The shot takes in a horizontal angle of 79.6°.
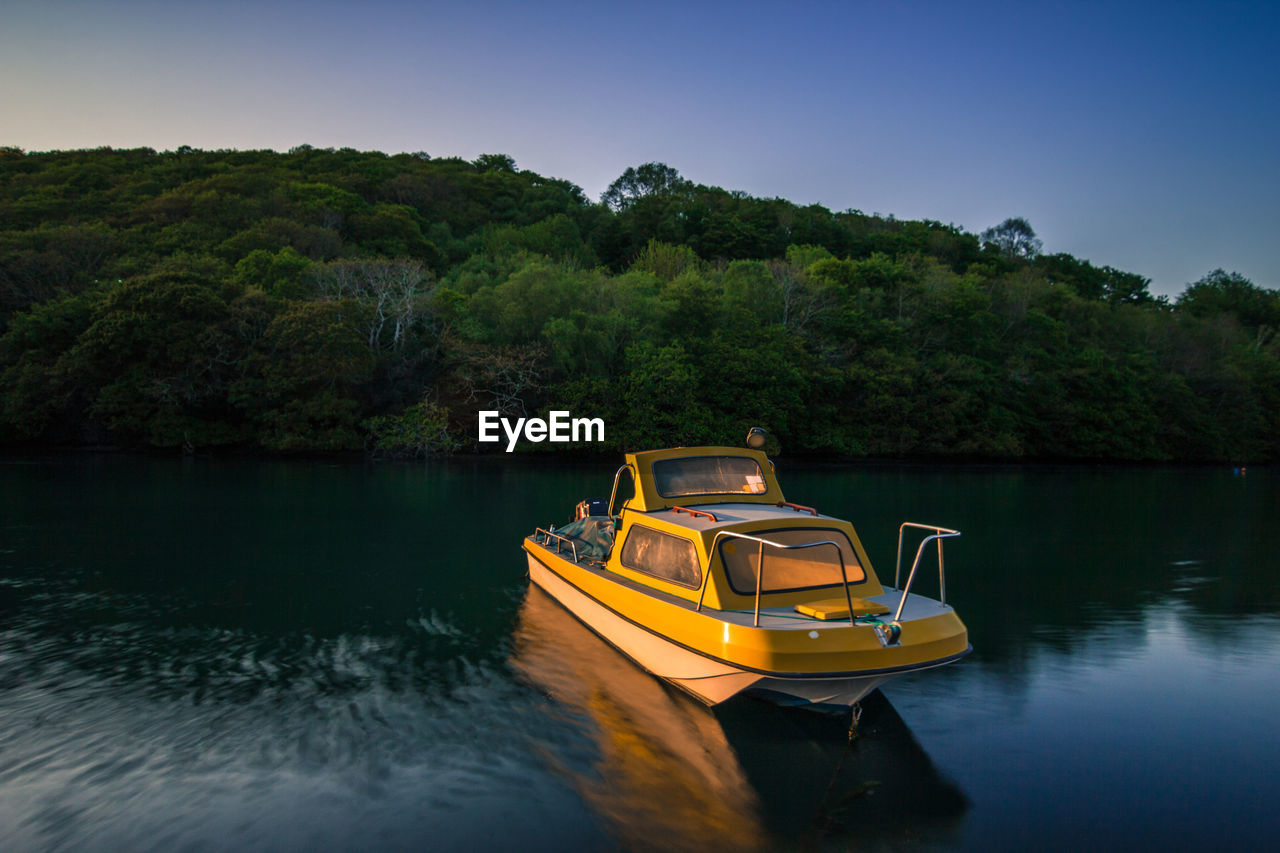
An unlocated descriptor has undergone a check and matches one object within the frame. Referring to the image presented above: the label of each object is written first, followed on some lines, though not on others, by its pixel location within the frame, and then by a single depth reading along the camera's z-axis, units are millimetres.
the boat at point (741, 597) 7086
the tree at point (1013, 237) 117219
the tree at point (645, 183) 118000
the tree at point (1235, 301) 91938
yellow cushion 7434
